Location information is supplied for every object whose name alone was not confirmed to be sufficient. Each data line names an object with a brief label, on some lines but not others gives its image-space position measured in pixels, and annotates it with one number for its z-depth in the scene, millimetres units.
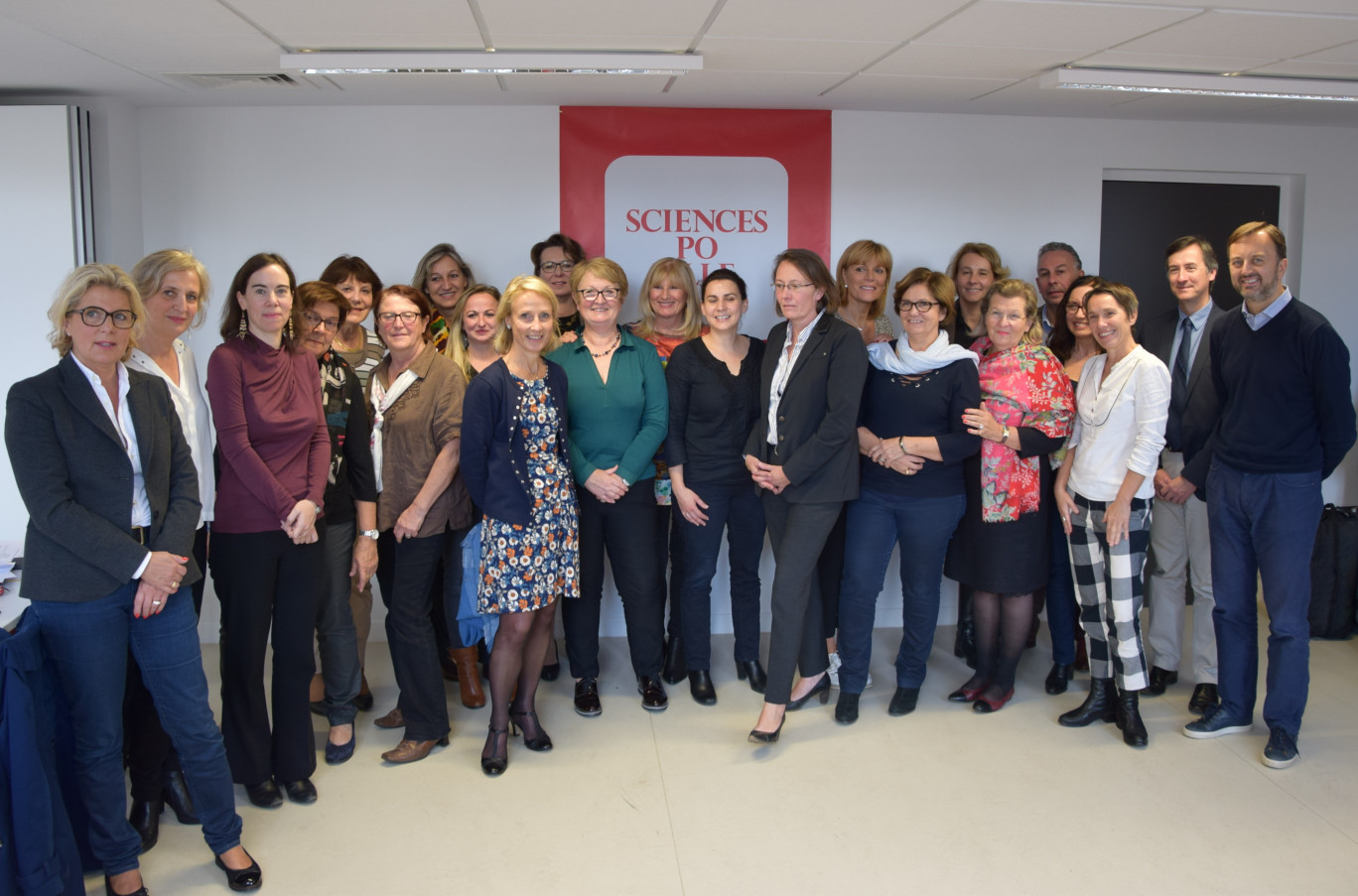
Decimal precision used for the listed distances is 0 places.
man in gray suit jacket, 3775
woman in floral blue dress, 3227
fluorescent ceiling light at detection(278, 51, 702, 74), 3730
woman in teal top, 3611
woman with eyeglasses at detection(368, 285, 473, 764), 3430
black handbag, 4766
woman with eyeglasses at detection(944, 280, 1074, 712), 3584
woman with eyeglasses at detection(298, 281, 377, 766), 3309
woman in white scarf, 3559
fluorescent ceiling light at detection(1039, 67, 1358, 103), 4059
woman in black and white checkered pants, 3432
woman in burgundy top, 2902
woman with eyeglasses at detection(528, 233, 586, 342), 4441
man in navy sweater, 3318
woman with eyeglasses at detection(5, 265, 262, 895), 2352
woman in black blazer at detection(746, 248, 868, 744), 3469
